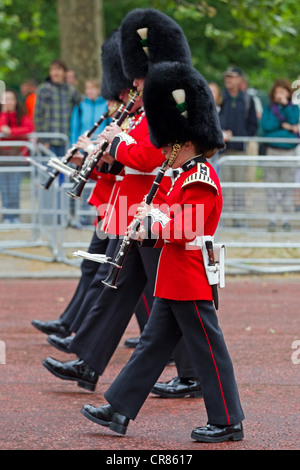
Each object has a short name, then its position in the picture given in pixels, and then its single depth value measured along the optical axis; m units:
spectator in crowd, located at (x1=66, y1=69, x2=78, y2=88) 14.66
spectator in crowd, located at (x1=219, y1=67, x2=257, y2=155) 13.42
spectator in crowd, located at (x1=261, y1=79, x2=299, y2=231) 13.15
